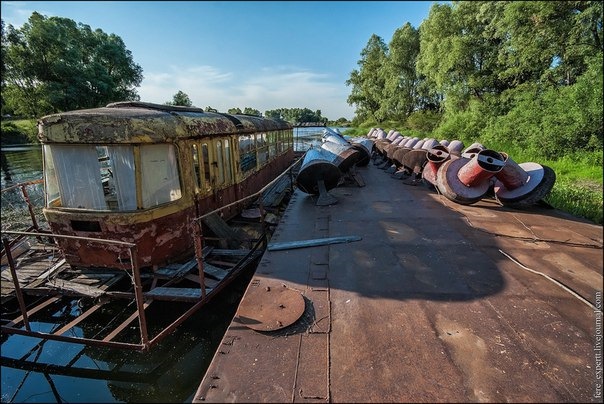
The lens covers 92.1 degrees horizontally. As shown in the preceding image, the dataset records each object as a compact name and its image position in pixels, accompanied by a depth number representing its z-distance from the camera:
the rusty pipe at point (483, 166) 7.05
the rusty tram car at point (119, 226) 4.94
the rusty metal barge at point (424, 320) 2.64
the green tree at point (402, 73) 37.38
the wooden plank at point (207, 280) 5.18
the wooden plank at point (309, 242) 5.58
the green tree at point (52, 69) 28.16
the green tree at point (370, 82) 48.53
